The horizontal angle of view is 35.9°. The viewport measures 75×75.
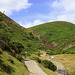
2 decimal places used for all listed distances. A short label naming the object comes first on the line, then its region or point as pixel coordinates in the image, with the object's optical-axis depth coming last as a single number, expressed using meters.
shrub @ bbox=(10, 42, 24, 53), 25.20
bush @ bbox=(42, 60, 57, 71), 25.50
